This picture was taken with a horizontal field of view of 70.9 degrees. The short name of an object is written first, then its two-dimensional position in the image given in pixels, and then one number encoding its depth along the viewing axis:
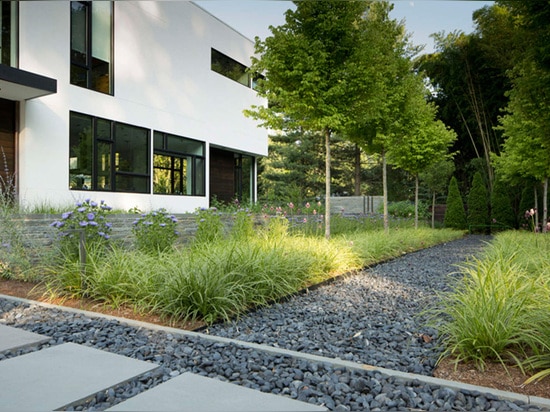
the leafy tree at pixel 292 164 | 21.03
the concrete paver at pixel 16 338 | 2.29
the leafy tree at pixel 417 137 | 8.72
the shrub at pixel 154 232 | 4.99
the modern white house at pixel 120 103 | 6.66
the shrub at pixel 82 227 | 4.14
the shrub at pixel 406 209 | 15.77
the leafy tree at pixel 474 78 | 11.60
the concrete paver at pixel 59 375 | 1.61
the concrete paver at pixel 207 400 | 1.55
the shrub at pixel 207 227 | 6.01
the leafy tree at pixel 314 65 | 5.86
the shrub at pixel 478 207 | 13.68
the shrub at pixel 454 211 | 13.98
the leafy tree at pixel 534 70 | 4.30
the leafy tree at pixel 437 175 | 13.54
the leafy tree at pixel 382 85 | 6.49
